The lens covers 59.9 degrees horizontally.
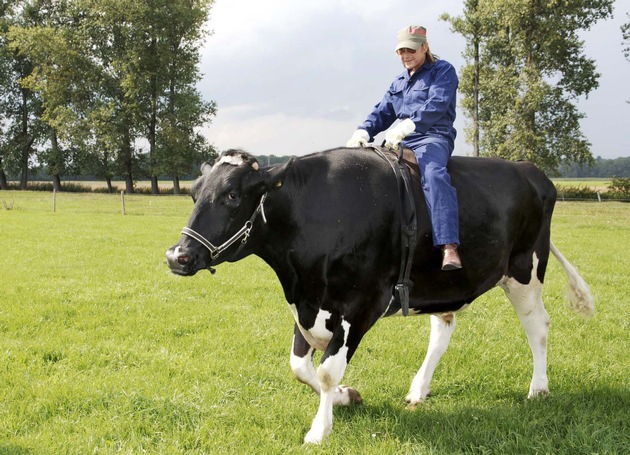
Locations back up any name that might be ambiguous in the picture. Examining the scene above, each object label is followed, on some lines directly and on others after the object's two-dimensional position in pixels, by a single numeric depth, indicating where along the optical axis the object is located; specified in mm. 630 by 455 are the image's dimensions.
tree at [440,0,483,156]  40156
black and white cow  3678
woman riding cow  4023
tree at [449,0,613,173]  36781
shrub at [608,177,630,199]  40938
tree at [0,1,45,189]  55219
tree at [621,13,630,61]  34781
